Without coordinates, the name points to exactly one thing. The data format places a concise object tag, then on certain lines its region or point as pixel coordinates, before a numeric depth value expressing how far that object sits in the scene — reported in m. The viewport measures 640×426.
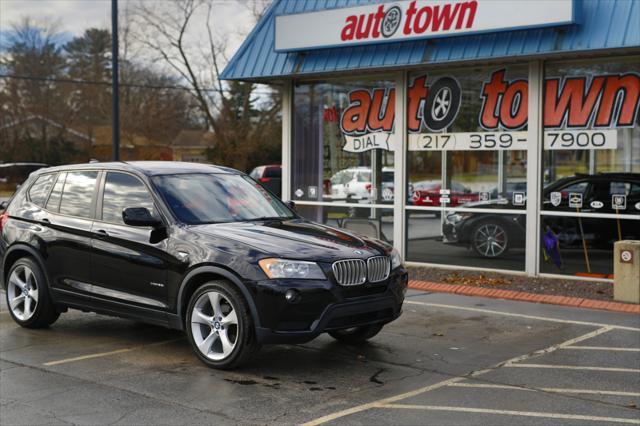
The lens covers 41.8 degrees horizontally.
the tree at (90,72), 58.47
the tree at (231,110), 44.81
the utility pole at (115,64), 17.08
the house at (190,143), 66.75
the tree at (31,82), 56.62
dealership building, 11.46
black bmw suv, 6.57
